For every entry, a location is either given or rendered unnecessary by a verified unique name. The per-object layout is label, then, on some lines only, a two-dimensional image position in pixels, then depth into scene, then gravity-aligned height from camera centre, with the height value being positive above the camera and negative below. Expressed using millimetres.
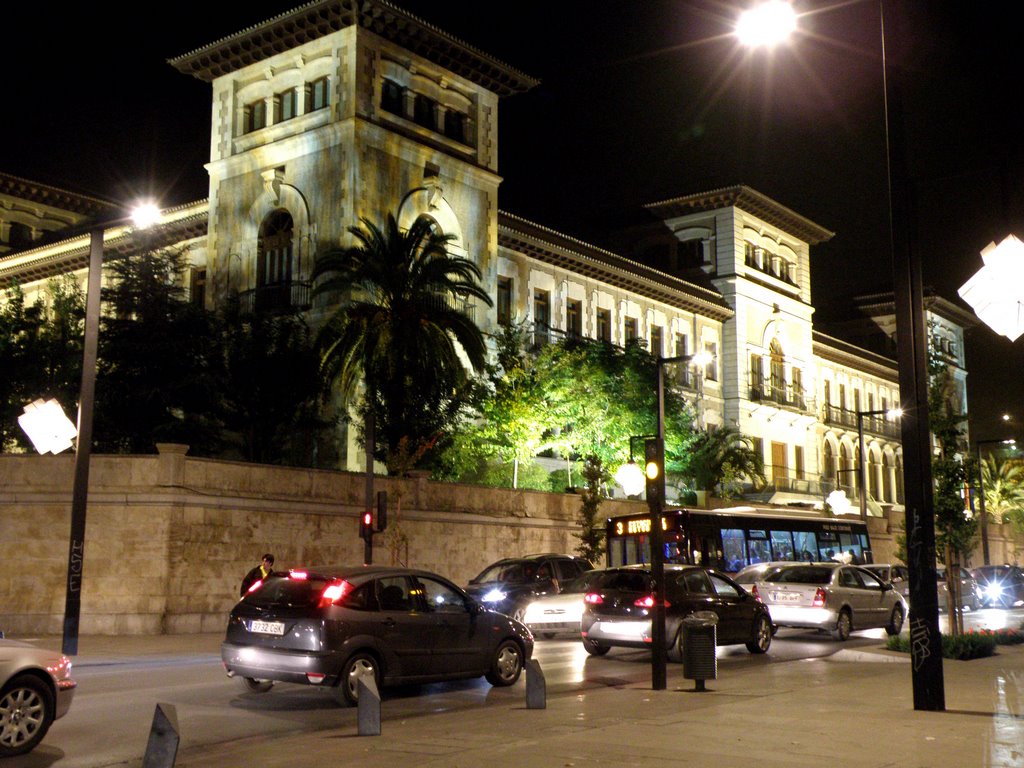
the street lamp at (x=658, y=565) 14680 +206
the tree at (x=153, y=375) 34469 +5943
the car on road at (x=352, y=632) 13211 -605
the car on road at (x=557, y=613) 24609 -662
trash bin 14383 -816
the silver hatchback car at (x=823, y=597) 24203 -307
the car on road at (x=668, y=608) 19344 -432
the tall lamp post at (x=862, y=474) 47444 +4404
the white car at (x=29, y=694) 9906 -987
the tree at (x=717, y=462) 51906 +5254
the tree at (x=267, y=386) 36188 +5859
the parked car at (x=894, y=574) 31703 +239
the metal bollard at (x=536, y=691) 12555 -1158
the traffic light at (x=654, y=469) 14883 +1406
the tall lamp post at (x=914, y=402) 11906 +1869
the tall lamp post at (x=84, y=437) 20109 +2456
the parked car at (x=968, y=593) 37225 -313
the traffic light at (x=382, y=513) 25609 +1429
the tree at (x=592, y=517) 35250 +1944
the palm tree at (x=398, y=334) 33062 +6910
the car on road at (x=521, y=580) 25234 +14
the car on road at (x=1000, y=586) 40531 -89
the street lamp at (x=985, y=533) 52578 +2227
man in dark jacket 22344 +115
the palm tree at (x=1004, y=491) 77938 +6044
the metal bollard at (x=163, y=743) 7734 -1071
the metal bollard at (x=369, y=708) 10805 -1167
